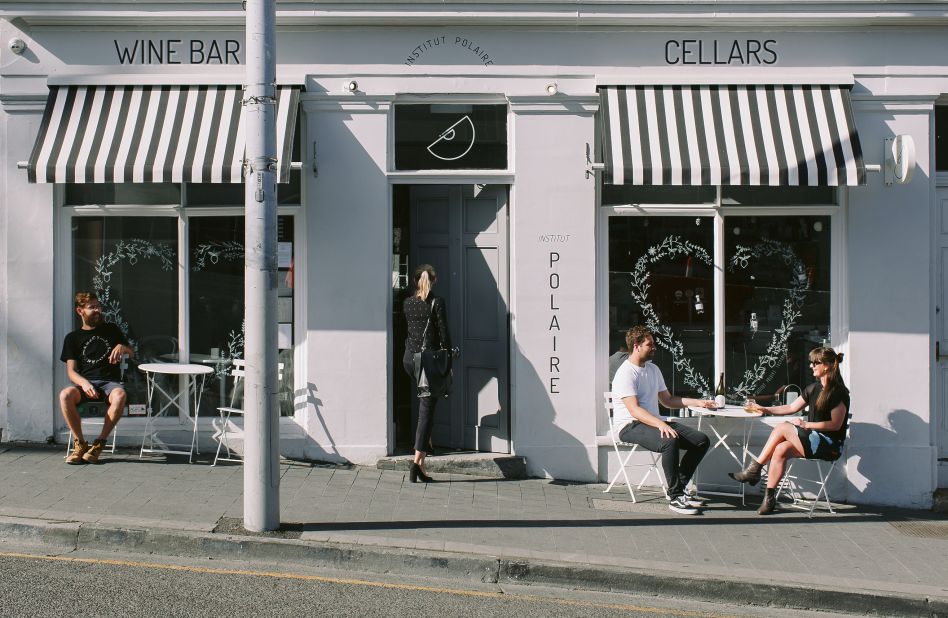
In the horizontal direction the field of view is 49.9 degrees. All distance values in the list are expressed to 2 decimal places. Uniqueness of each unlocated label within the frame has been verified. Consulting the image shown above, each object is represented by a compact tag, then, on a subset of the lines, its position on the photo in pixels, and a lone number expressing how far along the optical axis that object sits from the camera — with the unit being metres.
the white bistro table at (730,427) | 9.23
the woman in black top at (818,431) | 8.90
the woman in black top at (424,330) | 9.41
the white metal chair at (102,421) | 9.72
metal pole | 7.45
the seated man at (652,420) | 8.85
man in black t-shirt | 9.40
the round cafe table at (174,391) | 9.70
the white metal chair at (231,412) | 9.84
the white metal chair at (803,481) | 9.44
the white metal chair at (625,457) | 9.34
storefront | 9.75
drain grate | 8.64
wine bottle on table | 9.79
